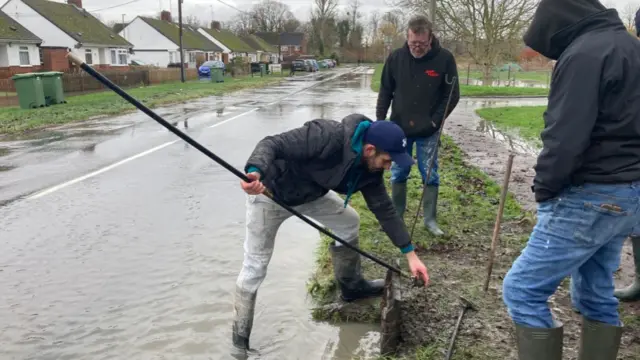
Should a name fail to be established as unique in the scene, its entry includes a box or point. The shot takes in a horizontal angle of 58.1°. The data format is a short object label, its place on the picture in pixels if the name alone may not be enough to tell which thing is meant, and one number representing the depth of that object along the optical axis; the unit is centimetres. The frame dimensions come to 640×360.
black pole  287
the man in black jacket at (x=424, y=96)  546
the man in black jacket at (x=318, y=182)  332
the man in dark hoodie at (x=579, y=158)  243
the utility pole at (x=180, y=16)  3782
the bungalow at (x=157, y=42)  6272
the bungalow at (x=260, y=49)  8872
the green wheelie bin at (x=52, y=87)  2009
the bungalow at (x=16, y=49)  3503
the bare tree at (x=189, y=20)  10428
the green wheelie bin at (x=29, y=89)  1856
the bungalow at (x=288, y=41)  10262
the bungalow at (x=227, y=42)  7688
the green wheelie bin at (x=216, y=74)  3756
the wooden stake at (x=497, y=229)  410
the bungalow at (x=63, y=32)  4375
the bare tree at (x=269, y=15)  10681
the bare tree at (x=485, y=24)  3172
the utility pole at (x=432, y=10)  1717
